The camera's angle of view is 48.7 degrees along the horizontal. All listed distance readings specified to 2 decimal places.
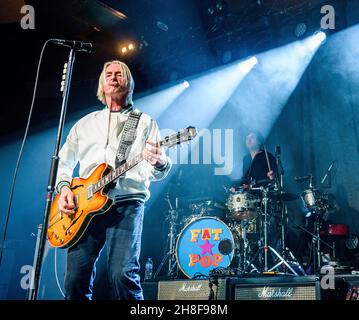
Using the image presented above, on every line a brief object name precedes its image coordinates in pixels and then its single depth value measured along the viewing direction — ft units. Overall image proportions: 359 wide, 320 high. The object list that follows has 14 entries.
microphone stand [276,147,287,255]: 20.22
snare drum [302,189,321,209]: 20.65
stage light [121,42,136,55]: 26.78
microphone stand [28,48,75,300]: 8.14
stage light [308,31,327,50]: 24.26
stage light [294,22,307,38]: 24.23
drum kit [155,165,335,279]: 19.70
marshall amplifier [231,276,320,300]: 11.65
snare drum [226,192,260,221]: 20.40
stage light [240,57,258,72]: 27.20
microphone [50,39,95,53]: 10.13
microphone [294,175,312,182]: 21.03
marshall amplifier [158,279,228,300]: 13.52
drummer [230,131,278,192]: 21.67
